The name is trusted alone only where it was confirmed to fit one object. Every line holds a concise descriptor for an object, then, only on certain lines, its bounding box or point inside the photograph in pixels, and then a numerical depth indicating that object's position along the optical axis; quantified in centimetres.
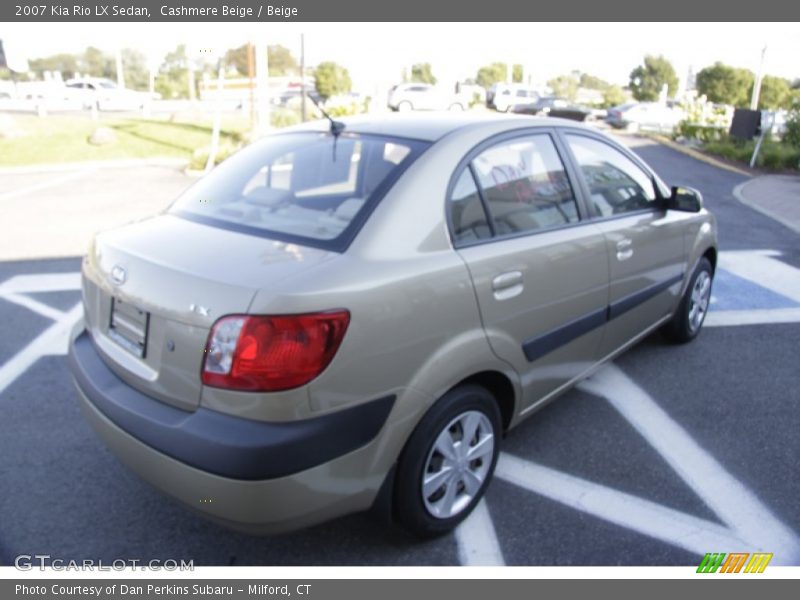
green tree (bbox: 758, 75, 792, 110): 3853
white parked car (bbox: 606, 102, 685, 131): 2888
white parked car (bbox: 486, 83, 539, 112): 3472
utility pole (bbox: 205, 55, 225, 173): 1159
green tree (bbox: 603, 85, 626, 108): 4191
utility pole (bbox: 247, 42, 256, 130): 1547
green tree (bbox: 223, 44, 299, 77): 7009
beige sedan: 204
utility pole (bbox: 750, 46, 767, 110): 2426
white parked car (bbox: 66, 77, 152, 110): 3294
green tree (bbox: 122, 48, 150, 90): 6341
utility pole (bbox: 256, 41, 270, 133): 1410
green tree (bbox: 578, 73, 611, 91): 8916
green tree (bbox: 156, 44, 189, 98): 4912
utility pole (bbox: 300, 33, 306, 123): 1600
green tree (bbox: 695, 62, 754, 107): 3834
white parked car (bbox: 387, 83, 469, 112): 3275
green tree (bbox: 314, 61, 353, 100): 3791
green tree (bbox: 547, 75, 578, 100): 5954
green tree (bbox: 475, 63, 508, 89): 6838
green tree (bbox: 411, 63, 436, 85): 6066
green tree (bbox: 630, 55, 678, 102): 4522
